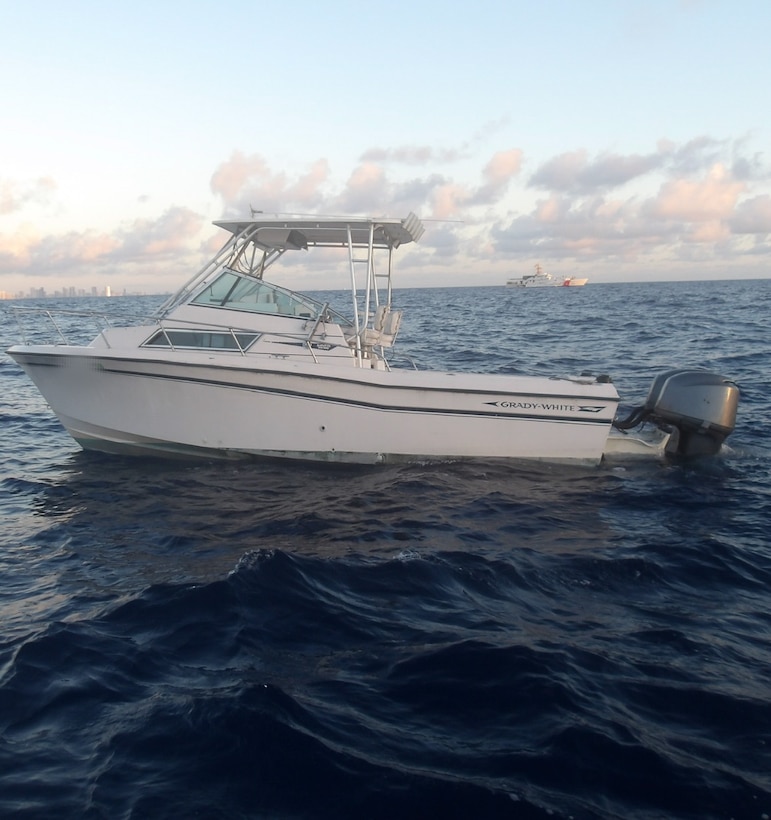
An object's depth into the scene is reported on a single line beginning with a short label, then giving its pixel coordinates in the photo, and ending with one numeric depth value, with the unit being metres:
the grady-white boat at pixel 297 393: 8.30
